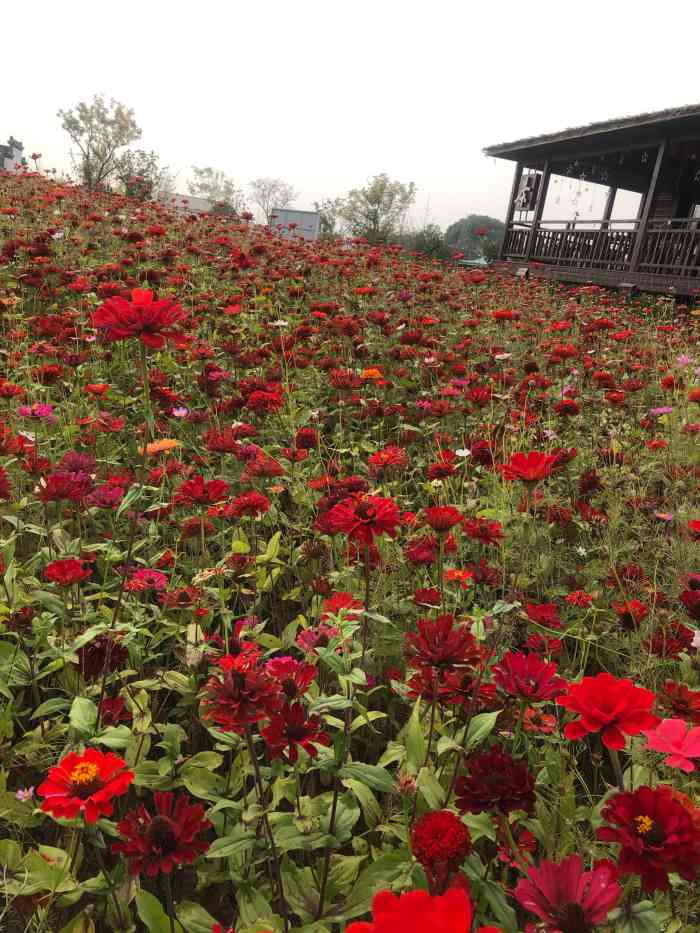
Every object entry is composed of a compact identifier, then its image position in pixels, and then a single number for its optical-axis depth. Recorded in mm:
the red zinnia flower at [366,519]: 1126
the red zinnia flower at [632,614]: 1504
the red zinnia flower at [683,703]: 1026
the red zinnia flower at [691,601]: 1367
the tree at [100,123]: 37500
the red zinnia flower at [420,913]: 420
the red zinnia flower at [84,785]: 828
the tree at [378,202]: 38219
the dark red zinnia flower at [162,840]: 825
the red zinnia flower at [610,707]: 772
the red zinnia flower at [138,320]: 1076
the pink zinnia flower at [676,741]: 761
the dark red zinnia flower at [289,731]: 922
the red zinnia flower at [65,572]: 1297
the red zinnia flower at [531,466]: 1404
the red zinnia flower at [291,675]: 948
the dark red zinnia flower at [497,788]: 849
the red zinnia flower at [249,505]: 1637
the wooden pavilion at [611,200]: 11992
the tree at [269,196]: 63875
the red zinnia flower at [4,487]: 1496
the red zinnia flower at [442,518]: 1404
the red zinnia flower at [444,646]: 909
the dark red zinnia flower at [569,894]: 603
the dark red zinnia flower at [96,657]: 1257
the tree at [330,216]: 28638
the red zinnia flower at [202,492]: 1537
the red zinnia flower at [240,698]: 773
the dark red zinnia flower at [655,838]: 683
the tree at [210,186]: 62281
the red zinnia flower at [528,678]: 938
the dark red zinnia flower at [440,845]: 764
